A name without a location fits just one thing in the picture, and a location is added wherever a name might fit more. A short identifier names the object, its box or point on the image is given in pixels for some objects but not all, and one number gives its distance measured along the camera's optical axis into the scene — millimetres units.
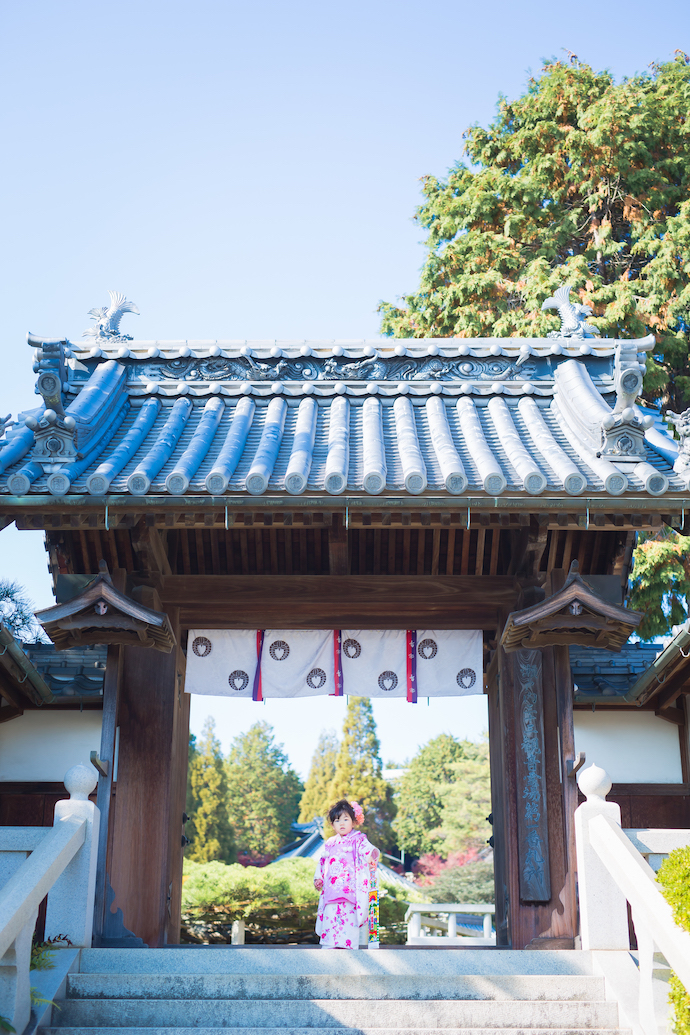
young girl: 7129
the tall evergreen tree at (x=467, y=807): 36688
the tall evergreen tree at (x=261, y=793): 40219
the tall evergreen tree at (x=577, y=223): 16375
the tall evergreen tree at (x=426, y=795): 37938
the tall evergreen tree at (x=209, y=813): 31266
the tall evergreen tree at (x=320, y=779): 37688
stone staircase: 5293
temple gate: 6711
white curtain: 8383
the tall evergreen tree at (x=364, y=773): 32531
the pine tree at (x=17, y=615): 11344
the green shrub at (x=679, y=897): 4648
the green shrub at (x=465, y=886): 29328
